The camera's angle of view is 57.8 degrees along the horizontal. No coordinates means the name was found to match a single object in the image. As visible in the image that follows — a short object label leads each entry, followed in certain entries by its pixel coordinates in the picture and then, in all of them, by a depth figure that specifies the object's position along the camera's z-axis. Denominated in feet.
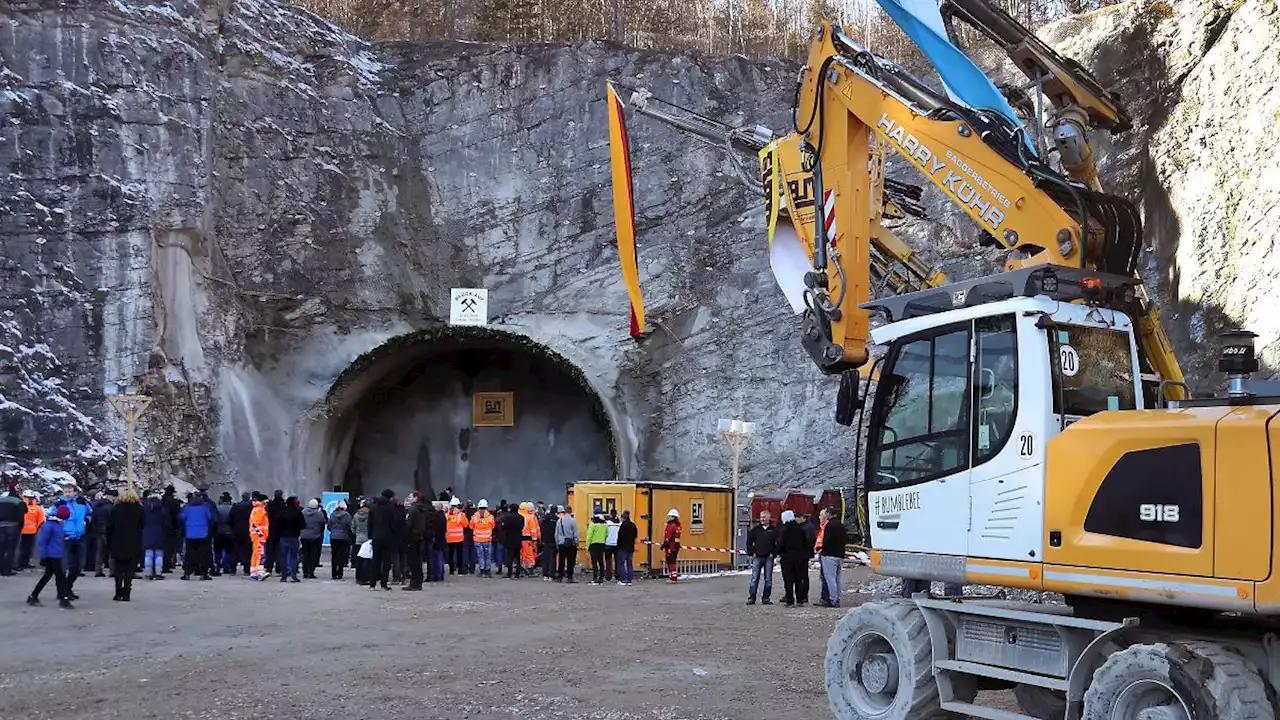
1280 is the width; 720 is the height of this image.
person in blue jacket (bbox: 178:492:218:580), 65.87
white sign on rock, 107.34
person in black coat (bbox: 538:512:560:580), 75.05
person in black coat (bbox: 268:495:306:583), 66.44
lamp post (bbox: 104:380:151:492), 76.54
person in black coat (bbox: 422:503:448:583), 69.05
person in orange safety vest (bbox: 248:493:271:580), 68.13
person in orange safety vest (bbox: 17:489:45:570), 66.08
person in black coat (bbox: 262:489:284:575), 67.92
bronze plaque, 120.78
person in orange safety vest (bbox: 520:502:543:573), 79.66
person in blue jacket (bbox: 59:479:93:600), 53.78
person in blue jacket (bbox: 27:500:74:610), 47.70
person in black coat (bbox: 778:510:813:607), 56.34
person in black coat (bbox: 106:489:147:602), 50.98
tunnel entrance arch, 120.26
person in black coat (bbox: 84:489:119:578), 63.93
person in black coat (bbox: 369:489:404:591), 62.80
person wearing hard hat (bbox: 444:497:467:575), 75.00
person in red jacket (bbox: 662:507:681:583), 74.28
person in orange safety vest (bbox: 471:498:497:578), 76.74
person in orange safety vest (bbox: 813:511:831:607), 56.29
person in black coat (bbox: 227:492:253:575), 69.15
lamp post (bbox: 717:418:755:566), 84.28
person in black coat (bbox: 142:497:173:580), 63.93
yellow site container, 77.36
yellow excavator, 19.34
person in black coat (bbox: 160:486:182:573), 65.98
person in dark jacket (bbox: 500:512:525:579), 75.66
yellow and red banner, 65.62
